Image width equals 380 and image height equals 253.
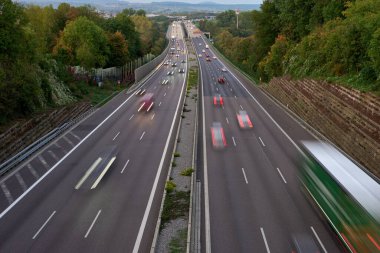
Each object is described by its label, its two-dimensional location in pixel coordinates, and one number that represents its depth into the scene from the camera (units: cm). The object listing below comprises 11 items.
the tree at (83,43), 9000
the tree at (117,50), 10688
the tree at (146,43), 15756
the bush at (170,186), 2956
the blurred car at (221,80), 8812
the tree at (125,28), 12888
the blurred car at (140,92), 7400
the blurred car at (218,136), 4050
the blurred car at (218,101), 6295
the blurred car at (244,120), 4791
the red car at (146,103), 6052
